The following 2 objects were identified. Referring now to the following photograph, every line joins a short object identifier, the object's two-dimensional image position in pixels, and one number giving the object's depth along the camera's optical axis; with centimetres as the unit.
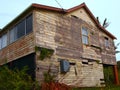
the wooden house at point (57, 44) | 776
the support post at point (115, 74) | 1163
